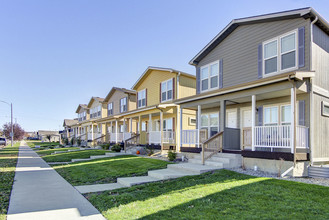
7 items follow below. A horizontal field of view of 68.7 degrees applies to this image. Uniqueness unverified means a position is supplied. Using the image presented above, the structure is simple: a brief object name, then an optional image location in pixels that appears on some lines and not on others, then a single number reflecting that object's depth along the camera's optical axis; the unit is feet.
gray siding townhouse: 30.07
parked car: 129.08
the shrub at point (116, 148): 67.52
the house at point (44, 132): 370.12
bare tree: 195.42
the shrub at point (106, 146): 79.27
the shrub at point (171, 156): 44.31
